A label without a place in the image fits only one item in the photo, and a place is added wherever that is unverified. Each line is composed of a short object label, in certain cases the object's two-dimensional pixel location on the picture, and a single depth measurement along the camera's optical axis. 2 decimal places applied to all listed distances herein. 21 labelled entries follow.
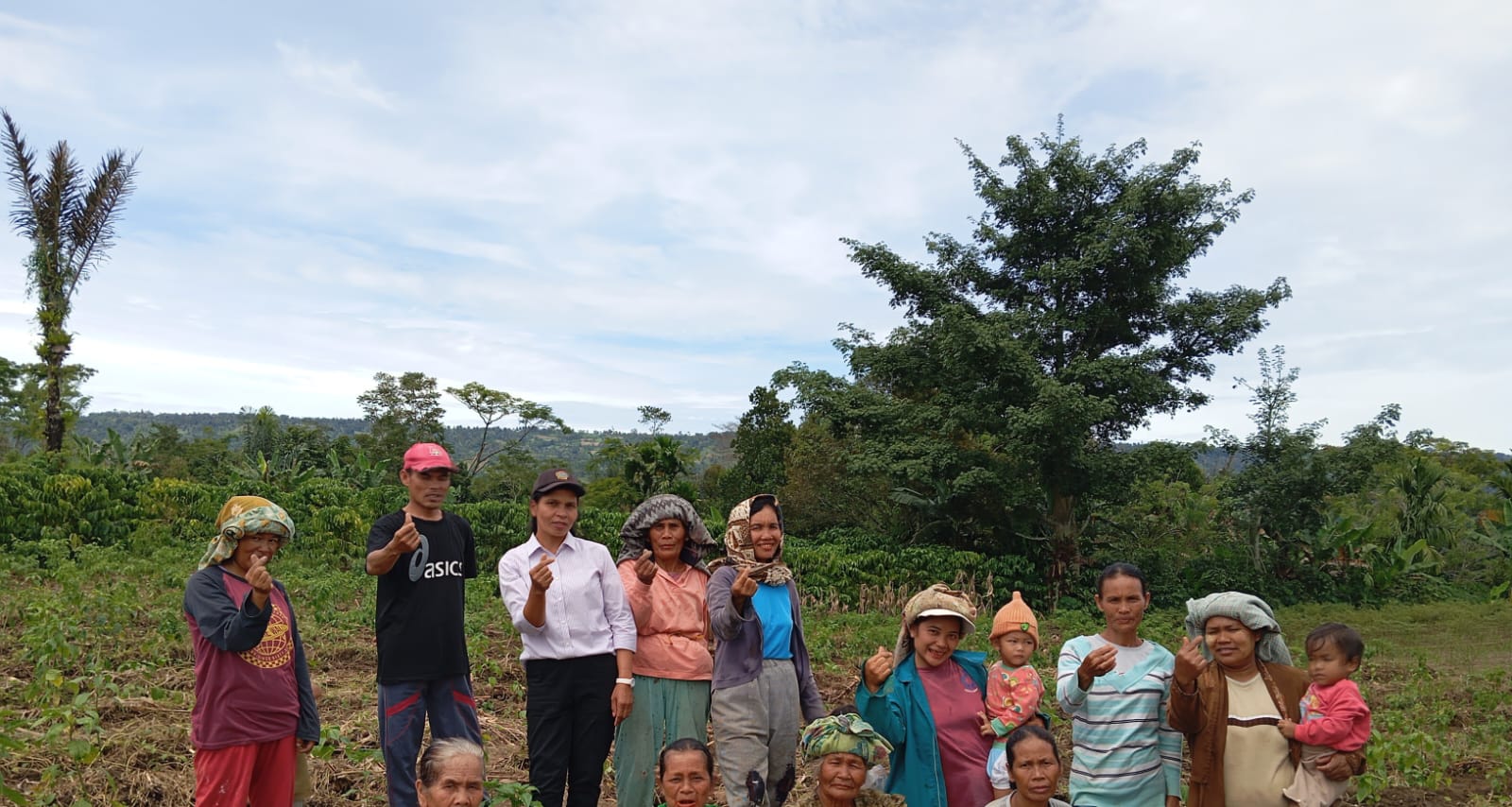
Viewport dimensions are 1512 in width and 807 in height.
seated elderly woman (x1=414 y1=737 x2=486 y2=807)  2.95
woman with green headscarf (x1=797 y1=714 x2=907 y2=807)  3.22
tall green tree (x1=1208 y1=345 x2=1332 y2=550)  16.95
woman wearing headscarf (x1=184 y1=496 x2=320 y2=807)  3.18
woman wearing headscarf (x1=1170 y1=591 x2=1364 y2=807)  3.12
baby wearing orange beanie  3.33
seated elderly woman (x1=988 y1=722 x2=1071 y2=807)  2.99
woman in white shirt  3.61
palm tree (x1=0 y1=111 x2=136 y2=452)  18.16
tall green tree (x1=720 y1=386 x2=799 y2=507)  21.89
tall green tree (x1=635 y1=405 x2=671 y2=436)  44.06
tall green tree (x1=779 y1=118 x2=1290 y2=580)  15.91
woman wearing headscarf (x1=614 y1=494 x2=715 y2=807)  3.67
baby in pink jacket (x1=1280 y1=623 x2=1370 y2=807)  3.09
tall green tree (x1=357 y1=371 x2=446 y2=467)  36.44
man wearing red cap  3.55
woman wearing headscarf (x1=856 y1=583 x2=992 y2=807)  3.35
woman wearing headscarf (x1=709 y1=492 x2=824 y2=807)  3.52
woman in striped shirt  3.18
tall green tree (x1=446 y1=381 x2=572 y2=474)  39.62
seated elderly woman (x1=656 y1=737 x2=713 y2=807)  3.19
